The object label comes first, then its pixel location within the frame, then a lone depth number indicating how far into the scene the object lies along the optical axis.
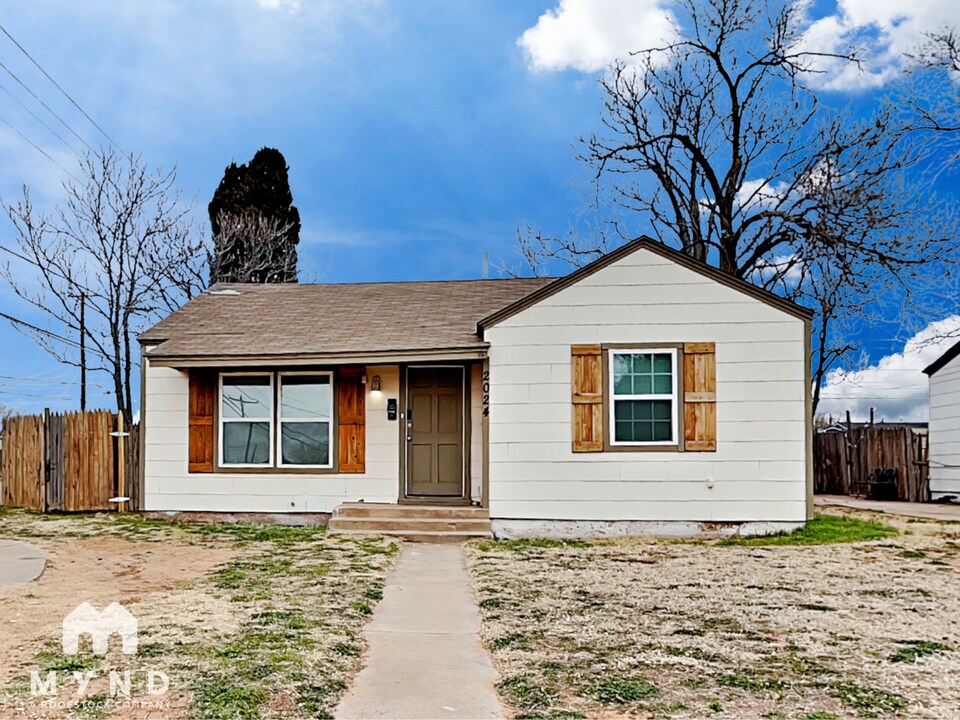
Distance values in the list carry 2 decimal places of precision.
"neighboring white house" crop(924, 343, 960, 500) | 15.97
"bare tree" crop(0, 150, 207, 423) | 20.94
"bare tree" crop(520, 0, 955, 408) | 18.03
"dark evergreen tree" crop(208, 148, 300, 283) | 24.08
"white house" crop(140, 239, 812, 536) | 10.28
